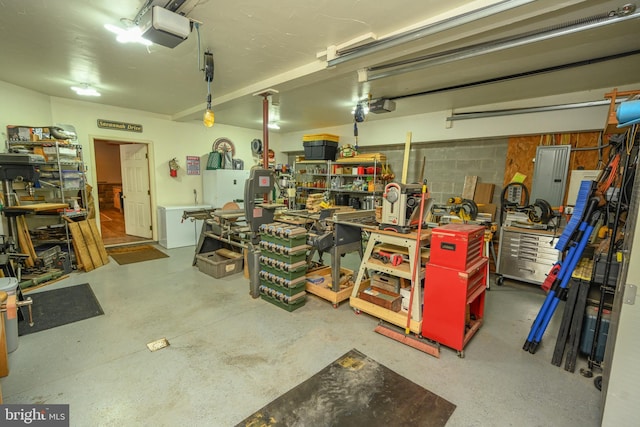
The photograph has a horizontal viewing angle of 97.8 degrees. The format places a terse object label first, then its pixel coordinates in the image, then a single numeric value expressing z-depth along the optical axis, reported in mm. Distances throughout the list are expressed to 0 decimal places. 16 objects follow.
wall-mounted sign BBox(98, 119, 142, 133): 5277
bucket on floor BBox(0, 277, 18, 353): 2322
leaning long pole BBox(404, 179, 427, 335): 2536
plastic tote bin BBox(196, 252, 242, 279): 4207
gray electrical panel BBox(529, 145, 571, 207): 4098
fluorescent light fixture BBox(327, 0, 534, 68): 1854
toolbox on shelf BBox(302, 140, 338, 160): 6129
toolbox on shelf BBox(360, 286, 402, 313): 2818
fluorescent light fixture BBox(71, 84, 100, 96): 4094
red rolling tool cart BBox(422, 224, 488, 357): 2332
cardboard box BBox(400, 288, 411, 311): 2809
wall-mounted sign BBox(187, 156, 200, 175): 6508
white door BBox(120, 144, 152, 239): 6125
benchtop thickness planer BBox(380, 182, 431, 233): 2719
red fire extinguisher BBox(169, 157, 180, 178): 6165
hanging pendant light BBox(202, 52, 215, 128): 2857
